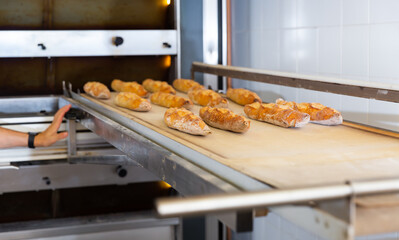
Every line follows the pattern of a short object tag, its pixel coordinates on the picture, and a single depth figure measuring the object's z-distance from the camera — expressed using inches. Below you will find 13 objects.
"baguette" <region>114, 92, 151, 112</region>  79.0
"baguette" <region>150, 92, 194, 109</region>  81.2
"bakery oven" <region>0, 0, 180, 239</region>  101.8
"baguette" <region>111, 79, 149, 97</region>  101.1
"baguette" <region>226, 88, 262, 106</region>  83.5
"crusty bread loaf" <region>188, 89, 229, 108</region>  80.0
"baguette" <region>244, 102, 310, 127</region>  61.4
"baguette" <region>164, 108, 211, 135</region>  58.6
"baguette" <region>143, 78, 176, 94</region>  98.1
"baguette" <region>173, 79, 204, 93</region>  102.9
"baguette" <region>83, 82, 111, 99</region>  96.9
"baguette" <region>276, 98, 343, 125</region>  63.2
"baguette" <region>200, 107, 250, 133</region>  59.4
